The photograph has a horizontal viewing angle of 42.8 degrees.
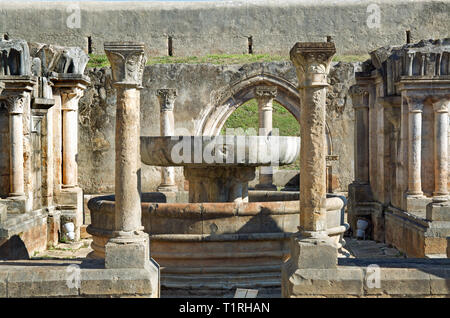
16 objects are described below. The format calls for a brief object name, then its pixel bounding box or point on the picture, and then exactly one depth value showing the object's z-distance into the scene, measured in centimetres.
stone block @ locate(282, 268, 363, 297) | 456
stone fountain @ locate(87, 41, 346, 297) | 562
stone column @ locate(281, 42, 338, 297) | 489
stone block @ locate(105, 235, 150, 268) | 470
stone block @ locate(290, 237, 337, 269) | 469
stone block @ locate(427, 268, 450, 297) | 452
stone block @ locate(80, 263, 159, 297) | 454
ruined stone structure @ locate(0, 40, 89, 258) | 789
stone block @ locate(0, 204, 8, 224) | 722
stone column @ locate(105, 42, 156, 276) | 488
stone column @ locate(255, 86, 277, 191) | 1071
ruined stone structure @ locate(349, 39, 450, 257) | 757
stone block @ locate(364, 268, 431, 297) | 454
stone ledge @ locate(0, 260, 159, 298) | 447
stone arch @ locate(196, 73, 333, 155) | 1277
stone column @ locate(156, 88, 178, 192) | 1059
